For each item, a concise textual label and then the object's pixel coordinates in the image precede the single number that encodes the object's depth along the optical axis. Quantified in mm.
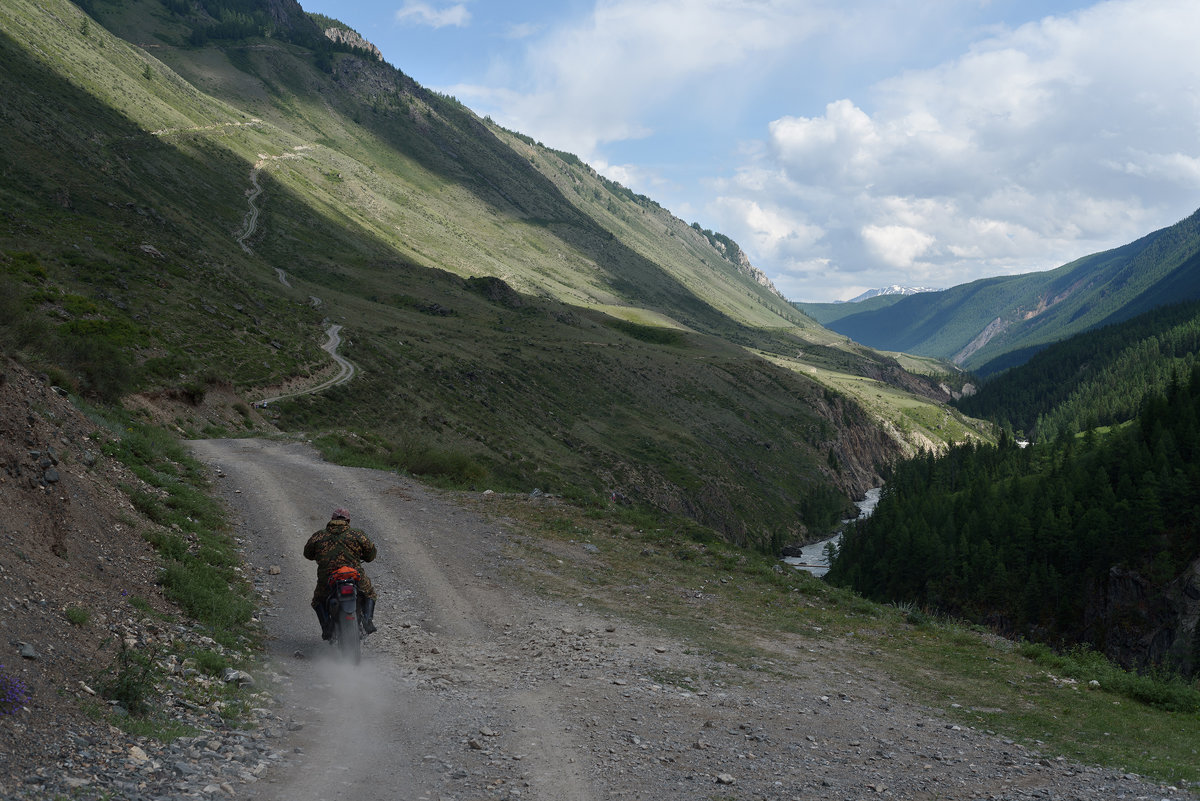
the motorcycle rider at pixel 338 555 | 12773
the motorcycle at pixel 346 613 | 12258
